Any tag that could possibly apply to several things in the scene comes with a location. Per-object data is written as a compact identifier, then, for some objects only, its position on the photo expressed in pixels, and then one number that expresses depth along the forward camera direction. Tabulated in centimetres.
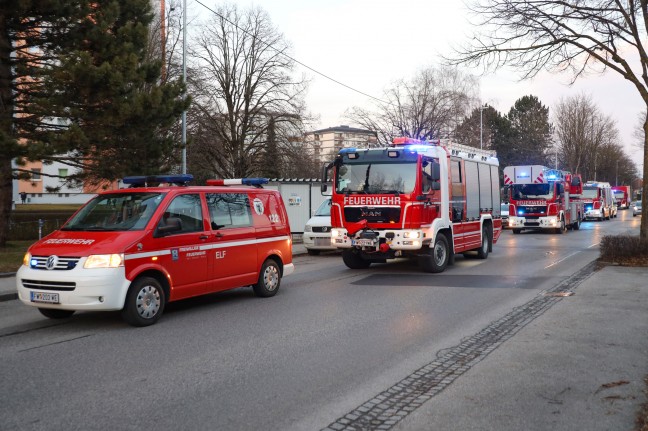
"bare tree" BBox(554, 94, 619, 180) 6800
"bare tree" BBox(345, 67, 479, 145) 4034
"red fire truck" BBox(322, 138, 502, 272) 1282
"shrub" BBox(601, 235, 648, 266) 1419
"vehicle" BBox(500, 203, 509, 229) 3714
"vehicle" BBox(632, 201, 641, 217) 5761
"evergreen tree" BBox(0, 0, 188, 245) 1468
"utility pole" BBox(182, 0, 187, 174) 2347
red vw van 743
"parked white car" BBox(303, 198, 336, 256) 1809
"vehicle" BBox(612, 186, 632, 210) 8488
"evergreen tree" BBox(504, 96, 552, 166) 6694
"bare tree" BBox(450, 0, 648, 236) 1441
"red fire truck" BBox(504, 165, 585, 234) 2920
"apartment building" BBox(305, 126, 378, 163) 15192
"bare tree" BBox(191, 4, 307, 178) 3722
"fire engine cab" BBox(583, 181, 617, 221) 4697
